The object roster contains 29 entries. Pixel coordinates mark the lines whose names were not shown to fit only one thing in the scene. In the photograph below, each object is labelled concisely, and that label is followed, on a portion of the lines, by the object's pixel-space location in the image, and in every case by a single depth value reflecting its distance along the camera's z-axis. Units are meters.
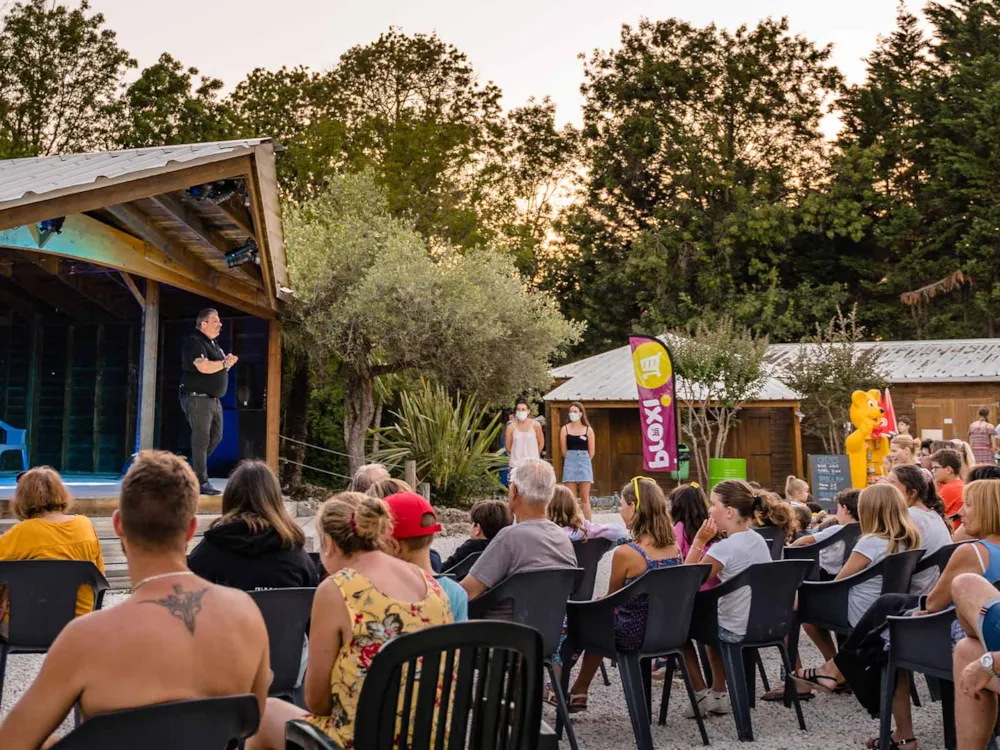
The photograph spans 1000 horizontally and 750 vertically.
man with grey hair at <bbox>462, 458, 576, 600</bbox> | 4.17
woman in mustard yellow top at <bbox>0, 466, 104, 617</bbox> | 4.43
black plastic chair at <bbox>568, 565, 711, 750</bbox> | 4.05
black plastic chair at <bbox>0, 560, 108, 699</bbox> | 4.20
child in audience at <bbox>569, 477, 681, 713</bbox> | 4.77
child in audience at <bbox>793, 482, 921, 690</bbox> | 4.72
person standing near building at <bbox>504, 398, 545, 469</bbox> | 11.73
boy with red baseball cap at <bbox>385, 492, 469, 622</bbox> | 3.18
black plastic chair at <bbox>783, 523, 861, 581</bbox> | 5.75
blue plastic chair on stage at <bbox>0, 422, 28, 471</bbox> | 11.91
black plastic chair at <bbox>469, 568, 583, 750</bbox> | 4.00
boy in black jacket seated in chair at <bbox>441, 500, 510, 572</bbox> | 5.16
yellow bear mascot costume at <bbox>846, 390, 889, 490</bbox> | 12.66
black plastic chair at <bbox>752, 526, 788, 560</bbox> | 5.79
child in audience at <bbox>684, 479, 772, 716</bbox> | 4.66
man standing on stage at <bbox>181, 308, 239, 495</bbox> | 8.88
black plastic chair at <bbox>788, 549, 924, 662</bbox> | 4.58
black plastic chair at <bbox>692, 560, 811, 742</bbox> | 4.33
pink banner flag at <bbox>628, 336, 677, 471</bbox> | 10.97
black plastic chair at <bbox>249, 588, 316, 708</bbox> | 3.55
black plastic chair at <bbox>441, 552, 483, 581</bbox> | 4.88
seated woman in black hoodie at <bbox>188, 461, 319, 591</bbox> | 3.71
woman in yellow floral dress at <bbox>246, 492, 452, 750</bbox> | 2.58
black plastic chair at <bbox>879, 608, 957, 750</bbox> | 3.72
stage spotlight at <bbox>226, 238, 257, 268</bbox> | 10.52
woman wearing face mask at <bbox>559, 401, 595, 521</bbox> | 11.67
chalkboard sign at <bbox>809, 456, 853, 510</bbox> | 13.48
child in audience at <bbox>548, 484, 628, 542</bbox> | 5.44
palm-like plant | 14.34
